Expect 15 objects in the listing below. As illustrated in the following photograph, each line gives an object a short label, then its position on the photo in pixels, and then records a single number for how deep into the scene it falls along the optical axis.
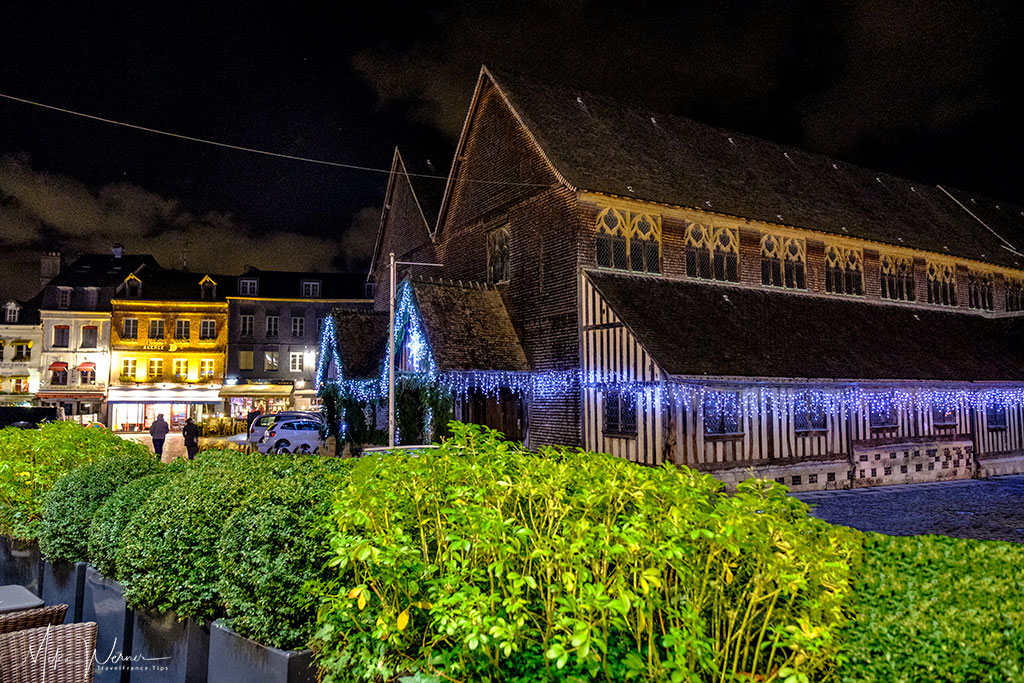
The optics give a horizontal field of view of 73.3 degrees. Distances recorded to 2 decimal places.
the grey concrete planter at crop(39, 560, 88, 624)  6.91
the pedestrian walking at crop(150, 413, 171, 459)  24.25
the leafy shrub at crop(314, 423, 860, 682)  3.29
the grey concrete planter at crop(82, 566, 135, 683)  6.06
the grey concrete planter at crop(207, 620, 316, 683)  4.73
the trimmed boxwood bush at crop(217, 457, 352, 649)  4.85
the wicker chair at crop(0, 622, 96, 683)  4.36
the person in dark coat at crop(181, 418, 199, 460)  24.98
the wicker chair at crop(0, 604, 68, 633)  4.96
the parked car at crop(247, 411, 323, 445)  28.25
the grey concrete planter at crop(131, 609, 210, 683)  5.47
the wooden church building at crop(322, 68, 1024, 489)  17.55
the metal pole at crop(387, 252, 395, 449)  19.63
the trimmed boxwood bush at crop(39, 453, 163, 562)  7.18
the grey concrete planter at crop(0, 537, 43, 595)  8.00
